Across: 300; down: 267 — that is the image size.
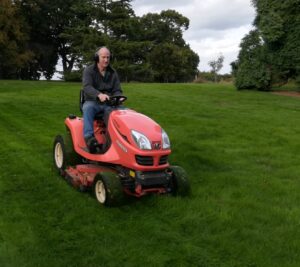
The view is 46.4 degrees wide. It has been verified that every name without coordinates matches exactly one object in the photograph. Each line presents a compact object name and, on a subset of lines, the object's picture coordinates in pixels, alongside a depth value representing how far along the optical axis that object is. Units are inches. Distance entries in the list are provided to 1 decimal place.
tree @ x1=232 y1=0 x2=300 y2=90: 617.6
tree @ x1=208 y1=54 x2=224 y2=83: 1540.0
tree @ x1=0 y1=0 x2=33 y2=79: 1037.3
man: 187.5
